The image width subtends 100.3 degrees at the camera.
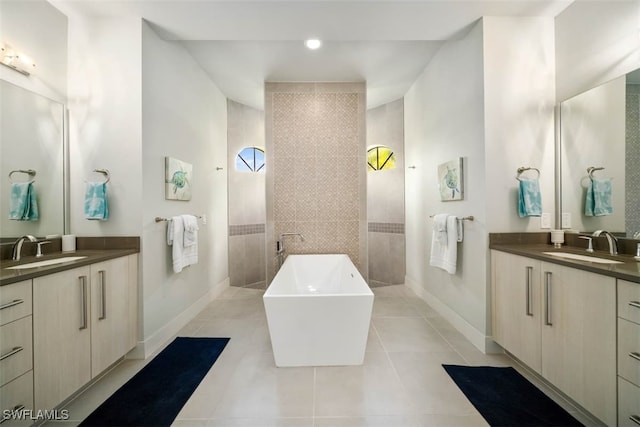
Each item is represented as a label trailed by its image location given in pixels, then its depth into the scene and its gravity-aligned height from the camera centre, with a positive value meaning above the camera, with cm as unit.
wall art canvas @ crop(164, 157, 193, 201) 253 +35
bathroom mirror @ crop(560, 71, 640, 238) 180 +47
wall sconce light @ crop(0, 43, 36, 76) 178 +107
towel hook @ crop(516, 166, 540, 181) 225 +37
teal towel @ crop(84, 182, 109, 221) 211 +10
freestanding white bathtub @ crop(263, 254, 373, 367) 195 -85
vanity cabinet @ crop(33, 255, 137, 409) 143 -70
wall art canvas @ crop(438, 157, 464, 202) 258 +34
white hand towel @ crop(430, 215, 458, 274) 256 -36
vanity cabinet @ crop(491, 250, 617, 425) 135 -69
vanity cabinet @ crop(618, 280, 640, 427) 122 -66
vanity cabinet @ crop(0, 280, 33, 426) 123 -65
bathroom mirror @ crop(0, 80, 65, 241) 178 +44
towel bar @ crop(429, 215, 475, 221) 240 -4
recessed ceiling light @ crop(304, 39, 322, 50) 280 +180
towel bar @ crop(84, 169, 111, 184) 217 +33
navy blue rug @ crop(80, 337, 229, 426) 158 -120
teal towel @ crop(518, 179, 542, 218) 217 +13
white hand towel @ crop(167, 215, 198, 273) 249 -27
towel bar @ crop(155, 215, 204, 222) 237 -5
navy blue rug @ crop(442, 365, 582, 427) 154 -119
